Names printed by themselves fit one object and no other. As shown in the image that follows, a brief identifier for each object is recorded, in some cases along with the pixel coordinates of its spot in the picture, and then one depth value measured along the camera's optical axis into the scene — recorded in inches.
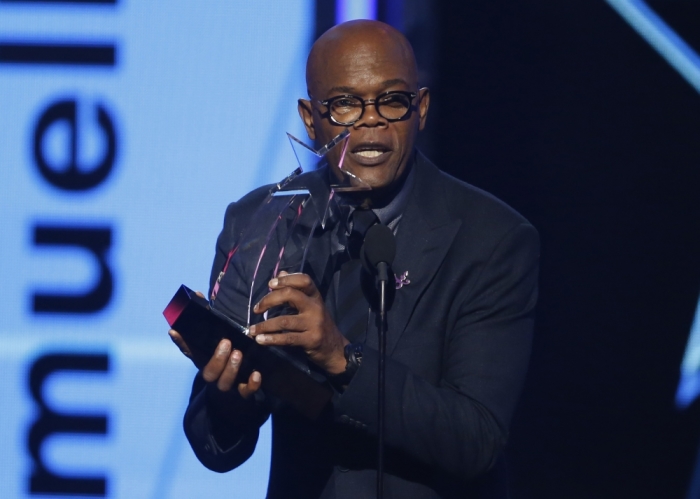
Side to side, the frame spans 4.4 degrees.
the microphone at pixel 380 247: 429.5
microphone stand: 429.1
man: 432.3
